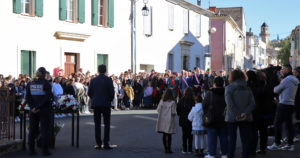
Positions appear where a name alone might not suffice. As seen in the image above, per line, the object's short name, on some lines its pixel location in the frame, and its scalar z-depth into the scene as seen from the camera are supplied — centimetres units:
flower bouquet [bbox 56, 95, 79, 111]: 1023
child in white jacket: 902
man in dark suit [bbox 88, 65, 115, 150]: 992
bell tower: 15198
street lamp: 2555
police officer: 913
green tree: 9762
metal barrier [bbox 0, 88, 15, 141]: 957
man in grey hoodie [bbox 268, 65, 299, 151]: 978
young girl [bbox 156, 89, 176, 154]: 931
